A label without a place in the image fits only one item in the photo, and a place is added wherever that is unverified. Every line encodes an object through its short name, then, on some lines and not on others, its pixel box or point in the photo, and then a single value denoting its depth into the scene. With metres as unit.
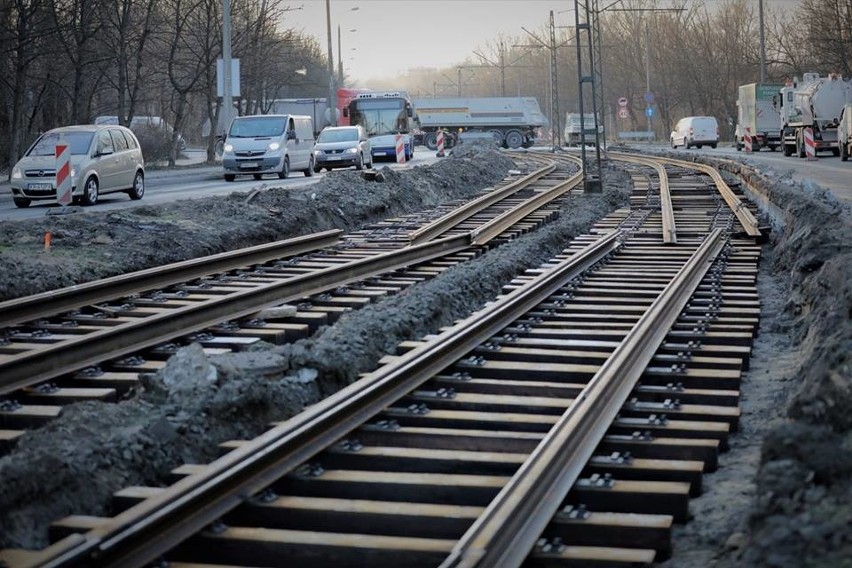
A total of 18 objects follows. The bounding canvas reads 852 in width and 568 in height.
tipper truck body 75.25
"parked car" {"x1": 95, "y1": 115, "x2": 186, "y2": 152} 58.98
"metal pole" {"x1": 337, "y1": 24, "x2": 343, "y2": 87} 85.82
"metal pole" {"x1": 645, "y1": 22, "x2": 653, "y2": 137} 85.44
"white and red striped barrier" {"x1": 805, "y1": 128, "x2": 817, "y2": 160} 47.12
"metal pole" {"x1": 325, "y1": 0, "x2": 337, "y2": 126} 65.50
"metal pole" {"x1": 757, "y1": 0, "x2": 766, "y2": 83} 67.04
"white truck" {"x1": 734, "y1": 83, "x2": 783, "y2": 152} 58.72
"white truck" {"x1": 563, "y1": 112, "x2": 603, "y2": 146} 77.38
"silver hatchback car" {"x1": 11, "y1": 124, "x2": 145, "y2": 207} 25.06
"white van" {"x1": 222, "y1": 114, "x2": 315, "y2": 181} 36.03
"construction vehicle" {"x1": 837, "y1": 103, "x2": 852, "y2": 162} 42.47
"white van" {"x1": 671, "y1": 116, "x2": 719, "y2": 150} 67.75
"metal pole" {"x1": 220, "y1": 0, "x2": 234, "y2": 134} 42.60
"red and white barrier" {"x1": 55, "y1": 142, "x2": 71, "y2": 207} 21.53
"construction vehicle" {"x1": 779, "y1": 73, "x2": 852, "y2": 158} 47.47
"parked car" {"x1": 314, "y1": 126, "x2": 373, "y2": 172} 42.59
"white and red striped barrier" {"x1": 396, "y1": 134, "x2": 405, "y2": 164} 48.97
